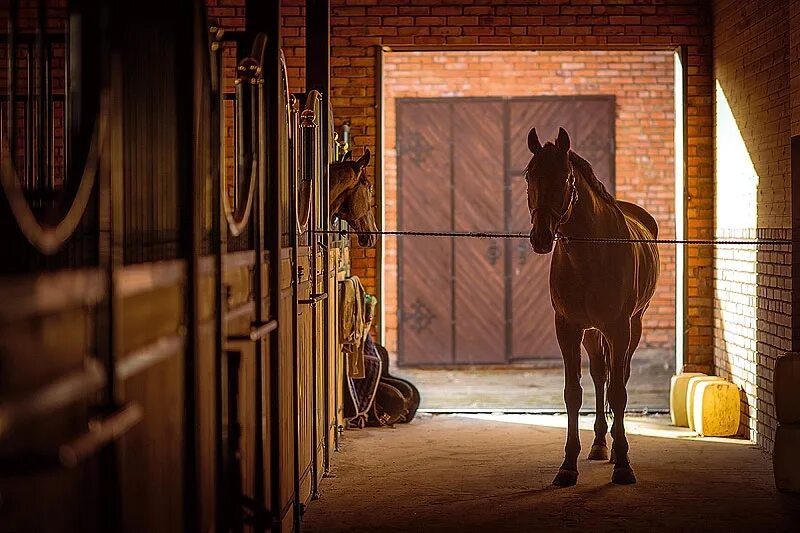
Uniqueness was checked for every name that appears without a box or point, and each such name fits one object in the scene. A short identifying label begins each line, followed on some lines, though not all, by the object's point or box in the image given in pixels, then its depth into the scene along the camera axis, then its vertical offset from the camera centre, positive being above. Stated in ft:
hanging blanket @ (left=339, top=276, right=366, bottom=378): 43.09 -2.06
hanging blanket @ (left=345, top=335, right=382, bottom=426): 47.44 -3.73
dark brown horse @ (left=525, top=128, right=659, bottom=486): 35.12 -0.95
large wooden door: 71.10 -0.01
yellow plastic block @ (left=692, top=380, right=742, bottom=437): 45.70 -4.02
